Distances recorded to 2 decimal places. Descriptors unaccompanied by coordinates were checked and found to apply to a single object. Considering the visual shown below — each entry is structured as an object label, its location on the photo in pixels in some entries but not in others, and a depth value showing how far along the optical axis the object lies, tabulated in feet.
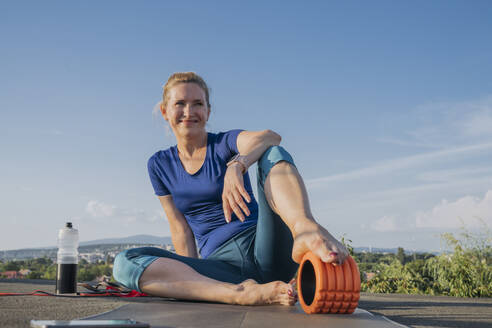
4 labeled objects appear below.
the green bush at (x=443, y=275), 18.04
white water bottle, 9.26
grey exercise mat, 5.15
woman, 6.45
